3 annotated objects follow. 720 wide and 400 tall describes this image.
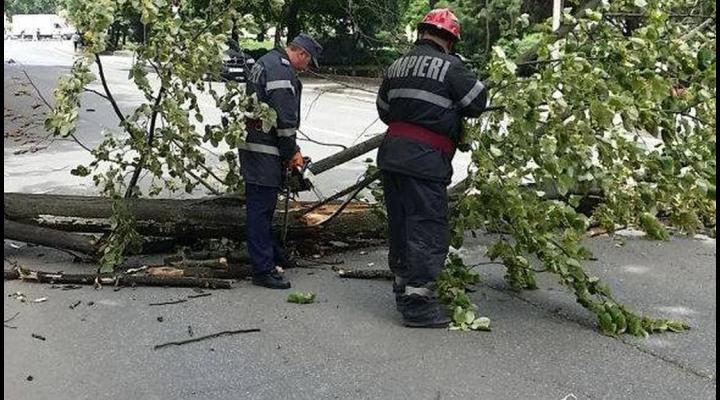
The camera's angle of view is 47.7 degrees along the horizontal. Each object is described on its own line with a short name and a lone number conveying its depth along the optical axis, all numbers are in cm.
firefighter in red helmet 461
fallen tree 598
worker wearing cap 535
